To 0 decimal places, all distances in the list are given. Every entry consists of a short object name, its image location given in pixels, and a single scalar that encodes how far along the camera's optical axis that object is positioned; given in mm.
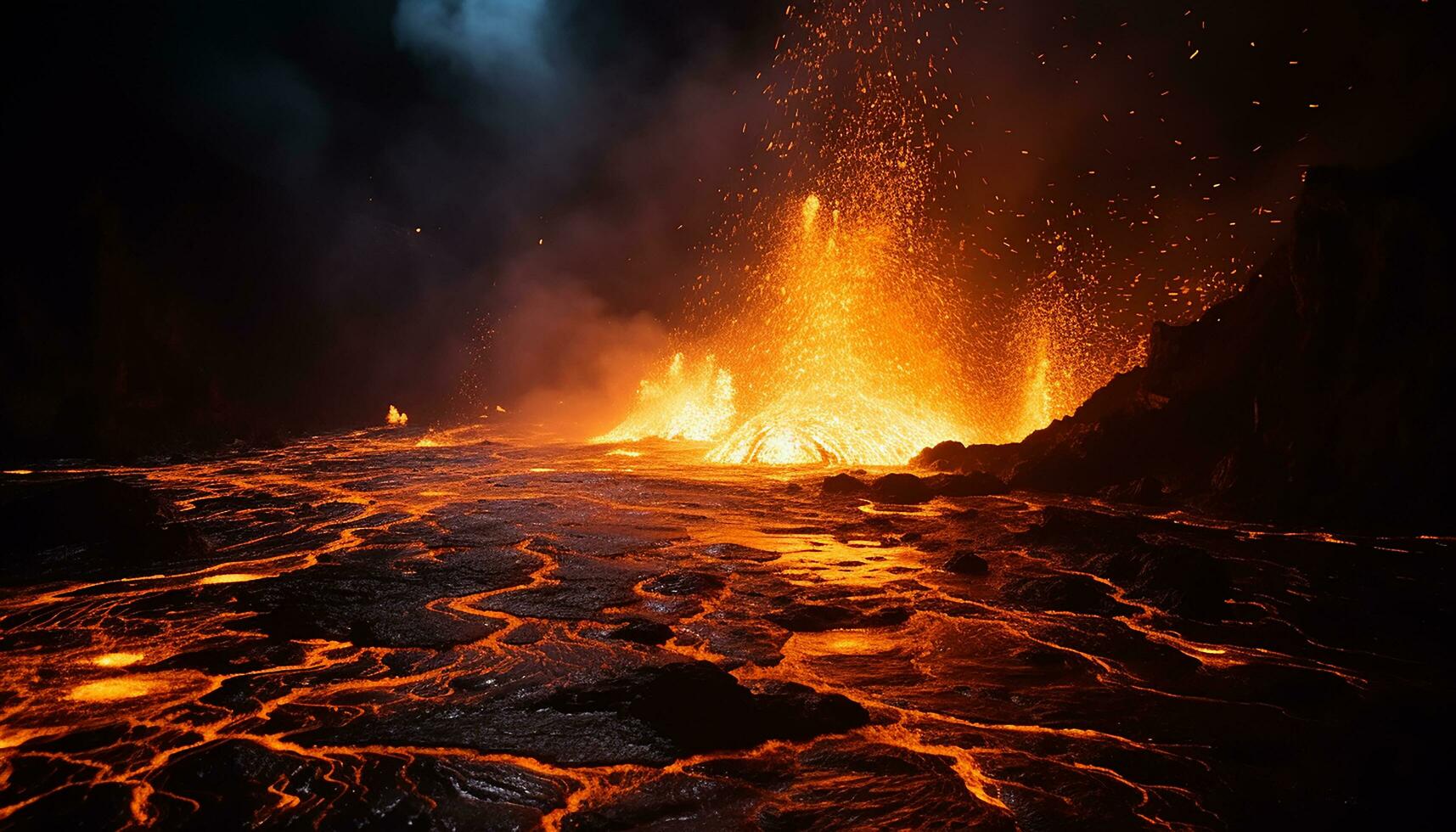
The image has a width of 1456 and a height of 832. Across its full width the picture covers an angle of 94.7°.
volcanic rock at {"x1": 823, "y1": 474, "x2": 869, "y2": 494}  24562
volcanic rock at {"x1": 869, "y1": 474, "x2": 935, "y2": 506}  22766
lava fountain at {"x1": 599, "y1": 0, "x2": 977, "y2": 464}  39531
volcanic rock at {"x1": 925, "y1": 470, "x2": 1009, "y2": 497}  23938
